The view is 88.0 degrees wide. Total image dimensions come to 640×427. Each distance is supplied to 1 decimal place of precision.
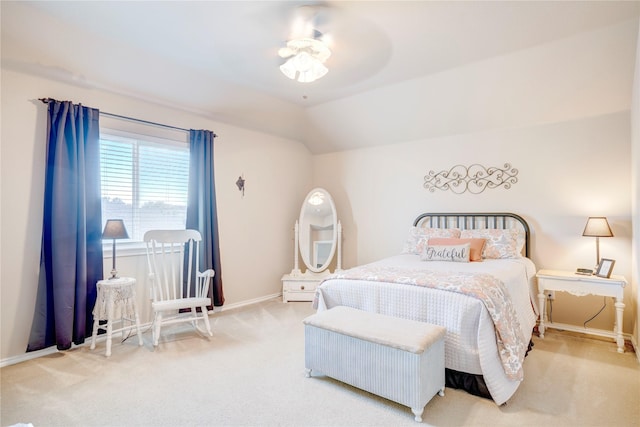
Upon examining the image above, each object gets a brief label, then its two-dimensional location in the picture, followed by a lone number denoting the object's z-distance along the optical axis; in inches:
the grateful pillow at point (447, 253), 129.0
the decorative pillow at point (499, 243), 133.8
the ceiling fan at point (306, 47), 95.0
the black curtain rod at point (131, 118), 107.8
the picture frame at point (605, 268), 113.7
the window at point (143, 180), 128.2
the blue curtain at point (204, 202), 148.5
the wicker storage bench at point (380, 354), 74.4
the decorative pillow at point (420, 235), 150.0
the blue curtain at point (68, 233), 107.3
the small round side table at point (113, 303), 110.0
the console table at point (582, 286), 110.5
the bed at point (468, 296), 81.1
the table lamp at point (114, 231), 113.0
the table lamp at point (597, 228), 118.3
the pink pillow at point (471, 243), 131.6
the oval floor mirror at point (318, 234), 191.2
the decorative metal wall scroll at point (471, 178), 150.0
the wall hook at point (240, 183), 171.1
